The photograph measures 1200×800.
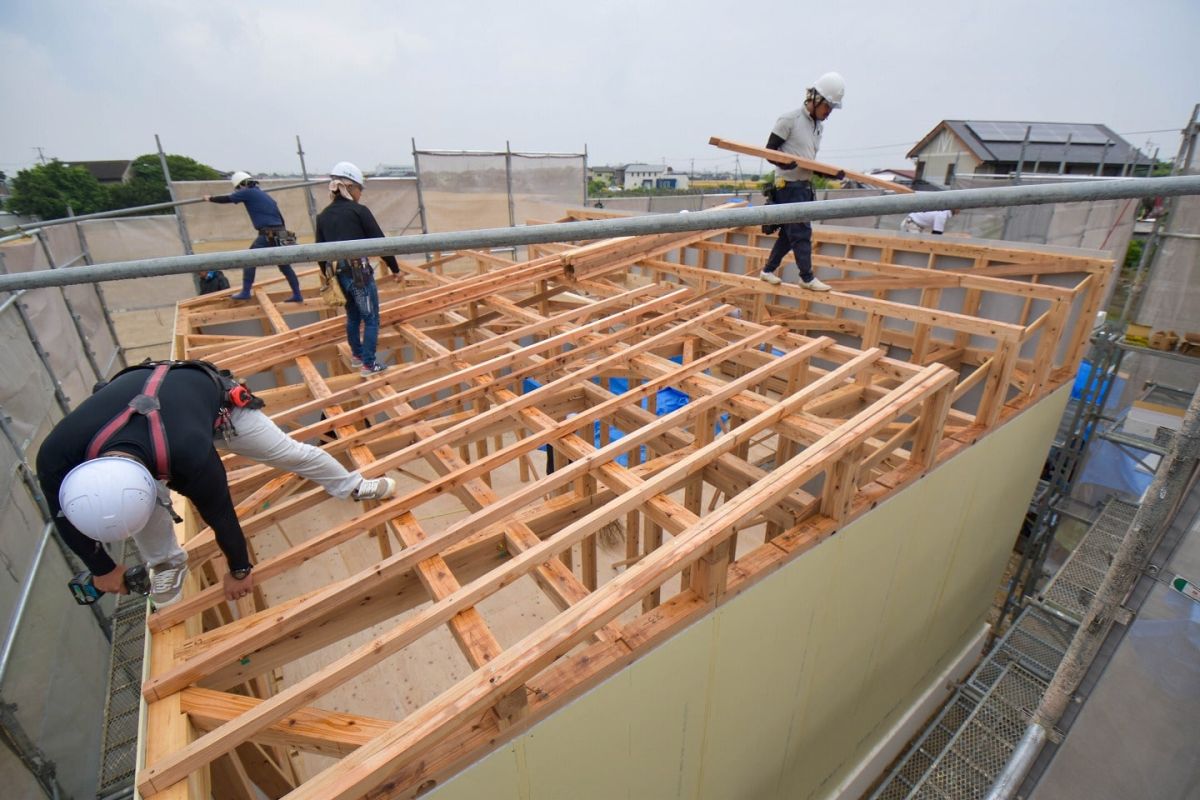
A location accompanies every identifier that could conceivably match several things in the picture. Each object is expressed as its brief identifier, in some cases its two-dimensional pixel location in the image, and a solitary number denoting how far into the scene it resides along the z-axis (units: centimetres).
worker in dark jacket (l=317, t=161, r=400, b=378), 464
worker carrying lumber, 444
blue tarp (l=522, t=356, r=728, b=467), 733
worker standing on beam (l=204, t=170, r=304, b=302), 679
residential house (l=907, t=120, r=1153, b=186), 1920
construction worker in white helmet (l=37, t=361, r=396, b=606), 203
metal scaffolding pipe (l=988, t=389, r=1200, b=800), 284
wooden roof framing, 211
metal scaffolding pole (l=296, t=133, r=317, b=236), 1092
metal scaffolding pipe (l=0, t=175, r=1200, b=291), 158
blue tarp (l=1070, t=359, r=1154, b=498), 718
